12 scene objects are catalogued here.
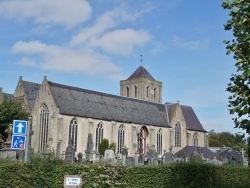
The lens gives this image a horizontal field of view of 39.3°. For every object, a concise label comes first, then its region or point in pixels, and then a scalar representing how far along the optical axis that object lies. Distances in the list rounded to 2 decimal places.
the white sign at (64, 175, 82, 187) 13.16
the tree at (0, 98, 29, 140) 39.16
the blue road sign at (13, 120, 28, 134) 14.62
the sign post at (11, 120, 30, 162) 14.48
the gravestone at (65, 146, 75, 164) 18.19
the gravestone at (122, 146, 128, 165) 25.13
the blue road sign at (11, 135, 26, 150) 14.38
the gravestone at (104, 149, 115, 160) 25.90
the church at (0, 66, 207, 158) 44.28
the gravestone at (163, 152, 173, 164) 22.73
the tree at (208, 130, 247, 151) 79.94
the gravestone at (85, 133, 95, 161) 27.25
